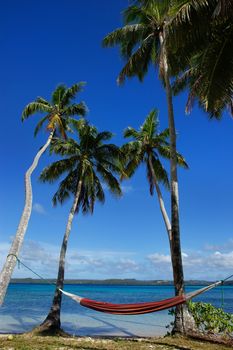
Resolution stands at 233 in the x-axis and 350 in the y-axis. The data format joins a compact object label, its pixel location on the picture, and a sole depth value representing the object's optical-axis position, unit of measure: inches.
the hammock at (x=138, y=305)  264.7
